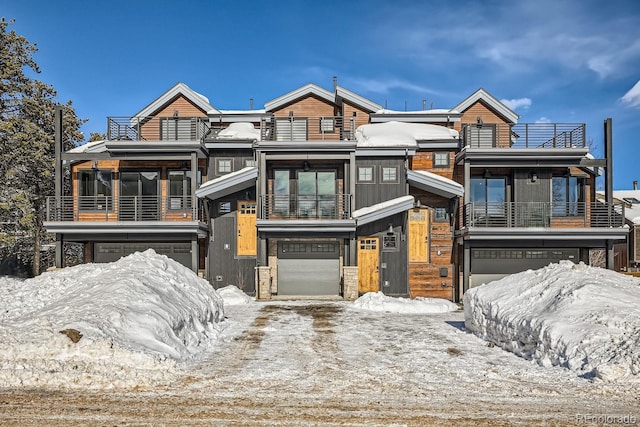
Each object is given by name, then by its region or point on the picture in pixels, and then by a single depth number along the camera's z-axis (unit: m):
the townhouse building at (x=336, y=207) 21.91
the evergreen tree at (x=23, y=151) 27.45
